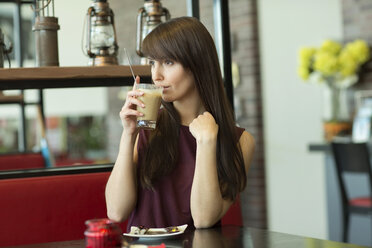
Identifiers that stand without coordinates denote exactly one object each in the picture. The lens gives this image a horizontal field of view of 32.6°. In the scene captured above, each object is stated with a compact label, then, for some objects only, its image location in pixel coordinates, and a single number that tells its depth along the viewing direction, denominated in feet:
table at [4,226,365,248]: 4.67
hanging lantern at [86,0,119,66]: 7.11
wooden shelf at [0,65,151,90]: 6.54
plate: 5.03
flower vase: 17.28
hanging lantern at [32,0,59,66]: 6.85
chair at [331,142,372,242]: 13.61
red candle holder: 4.44
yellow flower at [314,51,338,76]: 16.92
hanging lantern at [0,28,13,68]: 6.89
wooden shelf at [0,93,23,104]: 11.16
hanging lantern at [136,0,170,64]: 7.30
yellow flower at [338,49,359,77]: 16.92
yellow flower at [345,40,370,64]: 16.92
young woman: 5.82
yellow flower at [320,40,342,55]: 17.21
